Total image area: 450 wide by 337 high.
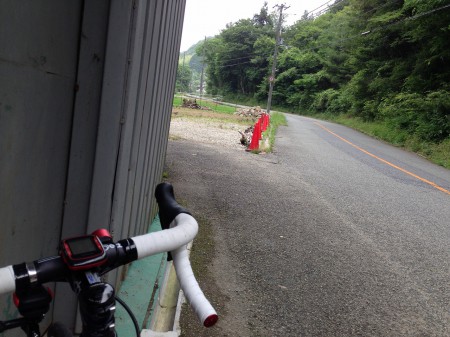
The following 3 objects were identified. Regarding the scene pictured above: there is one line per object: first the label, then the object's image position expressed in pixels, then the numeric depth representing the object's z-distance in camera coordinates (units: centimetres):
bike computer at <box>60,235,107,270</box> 88
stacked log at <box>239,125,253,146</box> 1308
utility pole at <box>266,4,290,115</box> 3050
